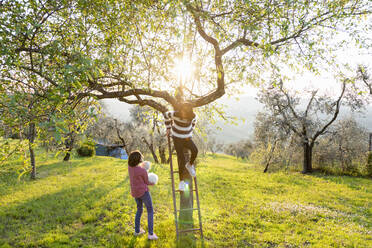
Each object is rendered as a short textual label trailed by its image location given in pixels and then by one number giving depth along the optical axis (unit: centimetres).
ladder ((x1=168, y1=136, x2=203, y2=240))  624
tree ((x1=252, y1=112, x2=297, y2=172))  2061
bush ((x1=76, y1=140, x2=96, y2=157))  2611
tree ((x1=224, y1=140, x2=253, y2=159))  6806
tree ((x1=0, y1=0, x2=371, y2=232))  567
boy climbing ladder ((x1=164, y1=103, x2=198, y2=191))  614
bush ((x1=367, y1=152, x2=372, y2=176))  1869
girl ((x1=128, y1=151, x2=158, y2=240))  605
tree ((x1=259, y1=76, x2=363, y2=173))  1967
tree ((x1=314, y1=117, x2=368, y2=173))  2027
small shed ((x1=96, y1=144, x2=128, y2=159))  3345
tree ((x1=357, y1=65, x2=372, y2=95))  1858
